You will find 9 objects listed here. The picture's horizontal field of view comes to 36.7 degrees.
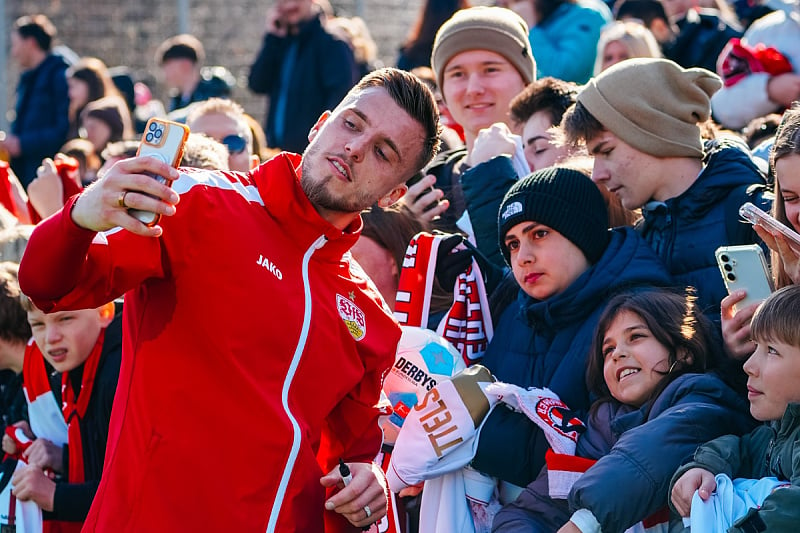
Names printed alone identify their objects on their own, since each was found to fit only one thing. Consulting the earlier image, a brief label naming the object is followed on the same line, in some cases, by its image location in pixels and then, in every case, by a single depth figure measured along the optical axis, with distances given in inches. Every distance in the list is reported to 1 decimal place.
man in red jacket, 122.4
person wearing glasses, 238.4
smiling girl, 140.4
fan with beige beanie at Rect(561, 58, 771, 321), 171.6
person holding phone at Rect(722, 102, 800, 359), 144.9
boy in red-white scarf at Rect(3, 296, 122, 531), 182.9
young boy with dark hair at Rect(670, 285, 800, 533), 132.0
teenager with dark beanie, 163.9
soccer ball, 177.8
